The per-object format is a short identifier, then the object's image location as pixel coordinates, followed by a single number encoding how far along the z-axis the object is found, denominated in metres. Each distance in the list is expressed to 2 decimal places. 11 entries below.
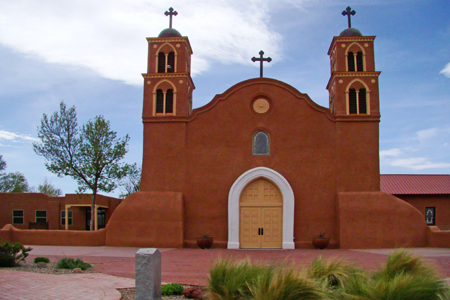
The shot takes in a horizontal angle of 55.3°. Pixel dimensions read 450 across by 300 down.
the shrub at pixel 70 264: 11.10
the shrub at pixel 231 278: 6.84
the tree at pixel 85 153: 24.92
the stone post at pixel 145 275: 7.08
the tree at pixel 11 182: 49.16
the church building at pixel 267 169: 18.83
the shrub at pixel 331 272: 7.25
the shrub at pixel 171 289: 8.23
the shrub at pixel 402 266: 7.54
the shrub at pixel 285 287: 6.15
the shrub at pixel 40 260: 11.86
